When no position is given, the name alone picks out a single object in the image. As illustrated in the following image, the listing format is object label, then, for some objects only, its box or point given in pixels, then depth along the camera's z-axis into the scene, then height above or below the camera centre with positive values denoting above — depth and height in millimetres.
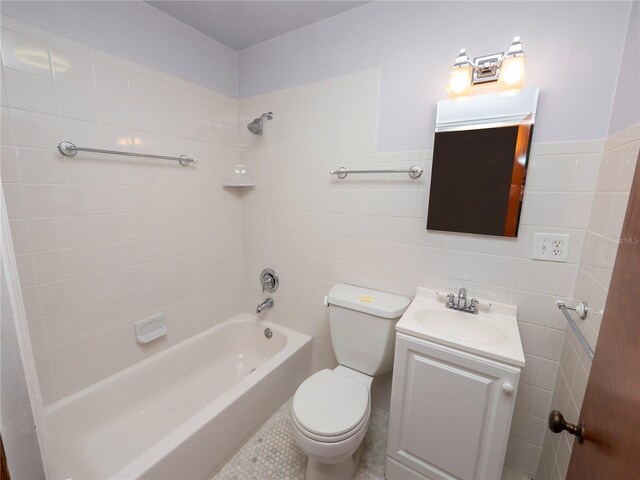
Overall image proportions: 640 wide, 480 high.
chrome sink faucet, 1318 -505
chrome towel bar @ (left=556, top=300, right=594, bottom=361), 862 -441
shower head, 1798 +457
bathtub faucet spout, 2043 -804
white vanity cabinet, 1042 -856
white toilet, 1154 -937
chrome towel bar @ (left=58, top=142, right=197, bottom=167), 1210 +192
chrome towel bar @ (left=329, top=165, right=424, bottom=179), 1400 +138
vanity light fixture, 1079 +528
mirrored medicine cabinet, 1177 +165
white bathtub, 1217 -1148
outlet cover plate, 1170 -198
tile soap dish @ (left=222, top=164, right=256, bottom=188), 1938 +108
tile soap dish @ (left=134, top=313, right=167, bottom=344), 1588 -793
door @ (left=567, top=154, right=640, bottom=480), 457 -333
